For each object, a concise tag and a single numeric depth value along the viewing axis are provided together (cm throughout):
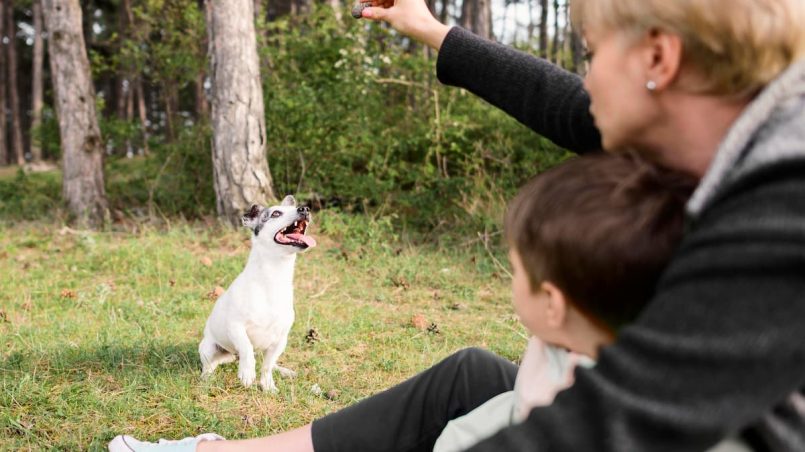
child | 120
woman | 100
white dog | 357
